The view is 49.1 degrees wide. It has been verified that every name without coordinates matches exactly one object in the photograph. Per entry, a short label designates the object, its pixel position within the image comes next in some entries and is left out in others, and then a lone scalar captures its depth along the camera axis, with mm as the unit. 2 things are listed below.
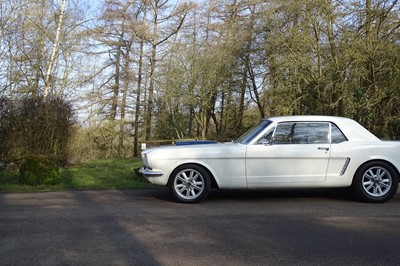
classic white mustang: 7871
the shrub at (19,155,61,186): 10266
